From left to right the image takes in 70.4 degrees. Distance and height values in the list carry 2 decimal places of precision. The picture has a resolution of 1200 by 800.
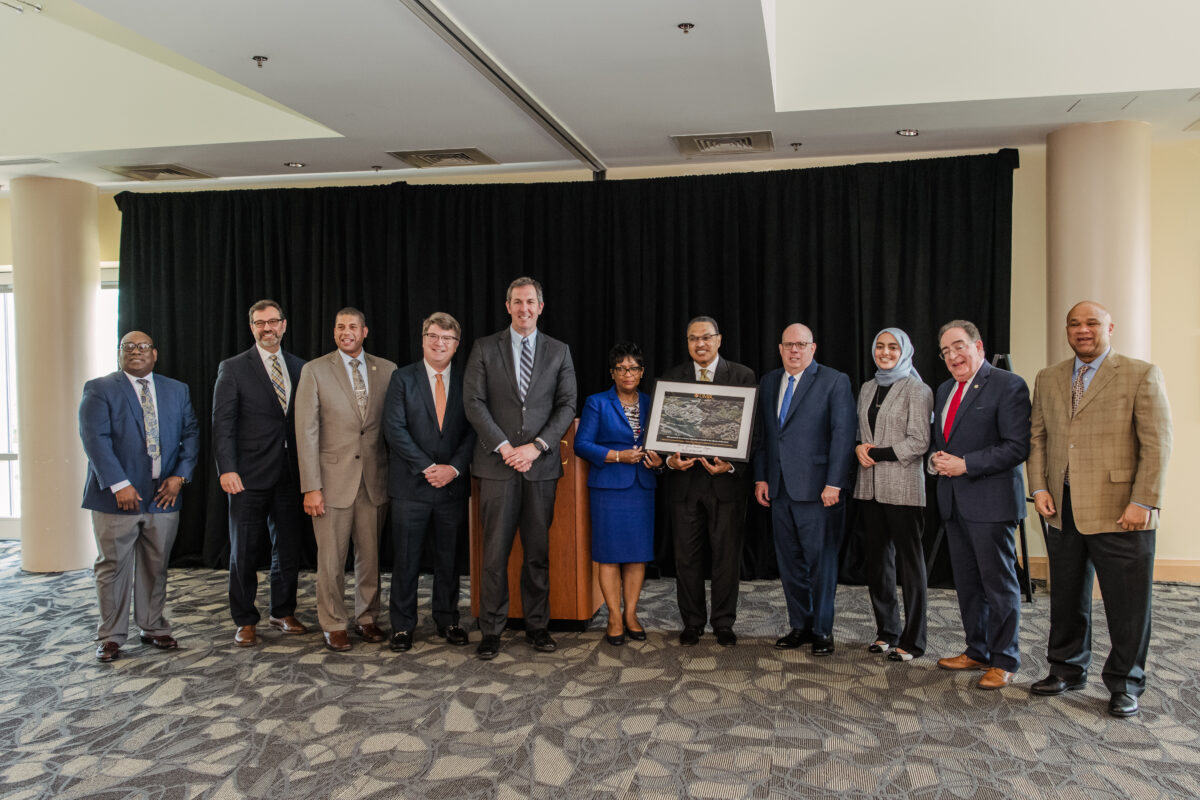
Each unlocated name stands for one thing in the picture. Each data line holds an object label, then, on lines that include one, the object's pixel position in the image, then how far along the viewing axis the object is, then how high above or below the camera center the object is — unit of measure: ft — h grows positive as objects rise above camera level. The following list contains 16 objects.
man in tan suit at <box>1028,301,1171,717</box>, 10.96 -1.46
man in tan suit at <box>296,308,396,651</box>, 14.16 -1.21
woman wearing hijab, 13.00 -1.59
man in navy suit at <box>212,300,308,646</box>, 14.64 -1.04
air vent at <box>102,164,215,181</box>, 20.01 +5.12
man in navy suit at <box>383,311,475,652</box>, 13.94 -1.26
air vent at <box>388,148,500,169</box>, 18.92 +5.19
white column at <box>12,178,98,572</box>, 20.67 +0.18
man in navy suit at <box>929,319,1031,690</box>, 12.14 -1.39
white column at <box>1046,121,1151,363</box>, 16.94 +3.08
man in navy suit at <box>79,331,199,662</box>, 13.91 -1.60
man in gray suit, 13.78 -0.93
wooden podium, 14.90 -2.90
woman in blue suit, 14.06 -1.50
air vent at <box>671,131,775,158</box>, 17.78 +5.16
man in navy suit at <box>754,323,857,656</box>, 13.43 -1.41
